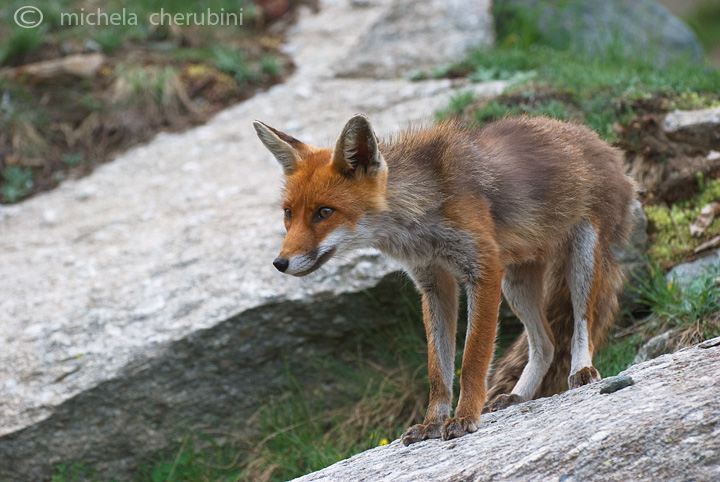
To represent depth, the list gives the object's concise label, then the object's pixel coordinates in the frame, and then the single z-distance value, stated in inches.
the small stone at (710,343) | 284.0
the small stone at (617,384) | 278.9
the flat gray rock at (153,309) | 459.2
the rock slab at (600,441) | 221.6
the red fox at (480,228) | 316.8
